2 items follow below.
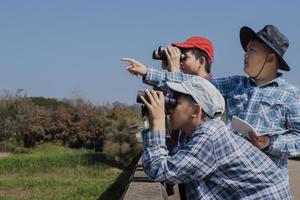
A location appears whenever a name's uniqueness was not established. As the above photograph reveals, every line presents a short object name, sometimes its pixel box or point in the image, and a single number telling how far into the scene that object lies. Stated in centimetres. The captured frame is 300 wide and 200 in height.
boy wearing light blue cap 272
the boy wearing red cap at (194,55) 411
